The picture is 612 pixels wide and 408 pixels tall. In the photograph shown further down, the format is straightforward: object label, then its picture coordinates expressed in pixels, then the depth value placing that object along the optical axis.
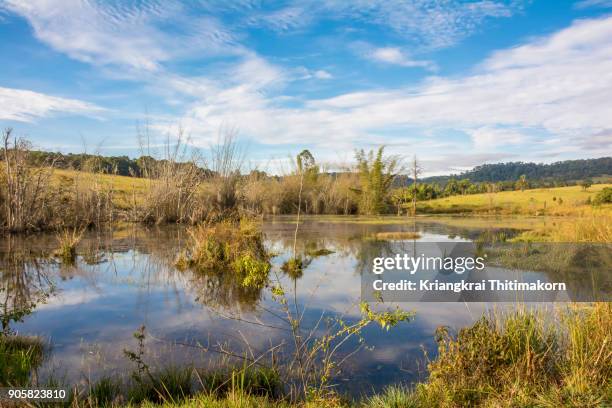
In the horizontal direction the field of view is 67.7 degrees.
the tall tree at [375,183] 38.71
